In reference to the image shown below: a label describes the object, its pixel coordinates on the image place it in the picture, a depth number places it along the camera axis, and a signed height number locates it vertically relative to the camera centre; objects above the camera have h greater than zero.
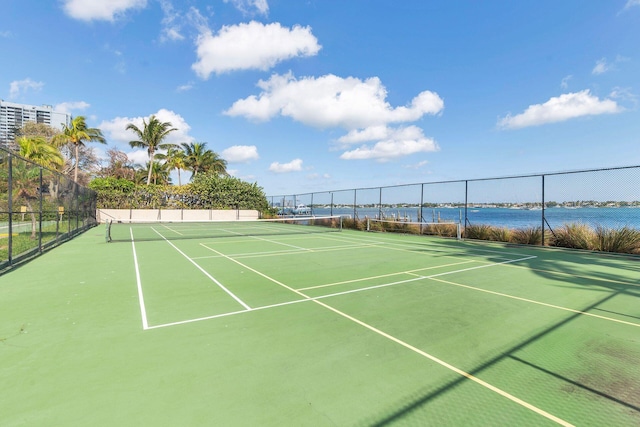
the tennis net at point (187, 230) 15.84 -1.56
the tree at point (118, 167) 45.69 +5.89
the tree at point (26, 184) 10.29 +0.76
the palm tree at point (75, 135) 28.92 +6.83
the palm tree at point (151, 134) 36.19 +8.62
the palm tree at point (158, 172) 46.27 +5.41
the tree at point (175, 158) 42.44 +6.85
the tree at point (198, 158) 43.00 +6.95
